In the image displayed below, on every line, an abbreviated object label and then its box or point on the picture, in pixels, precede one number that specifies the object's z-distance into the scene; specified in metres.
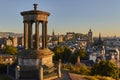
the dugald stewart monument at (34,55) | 8.27
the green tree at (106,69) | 14.59
